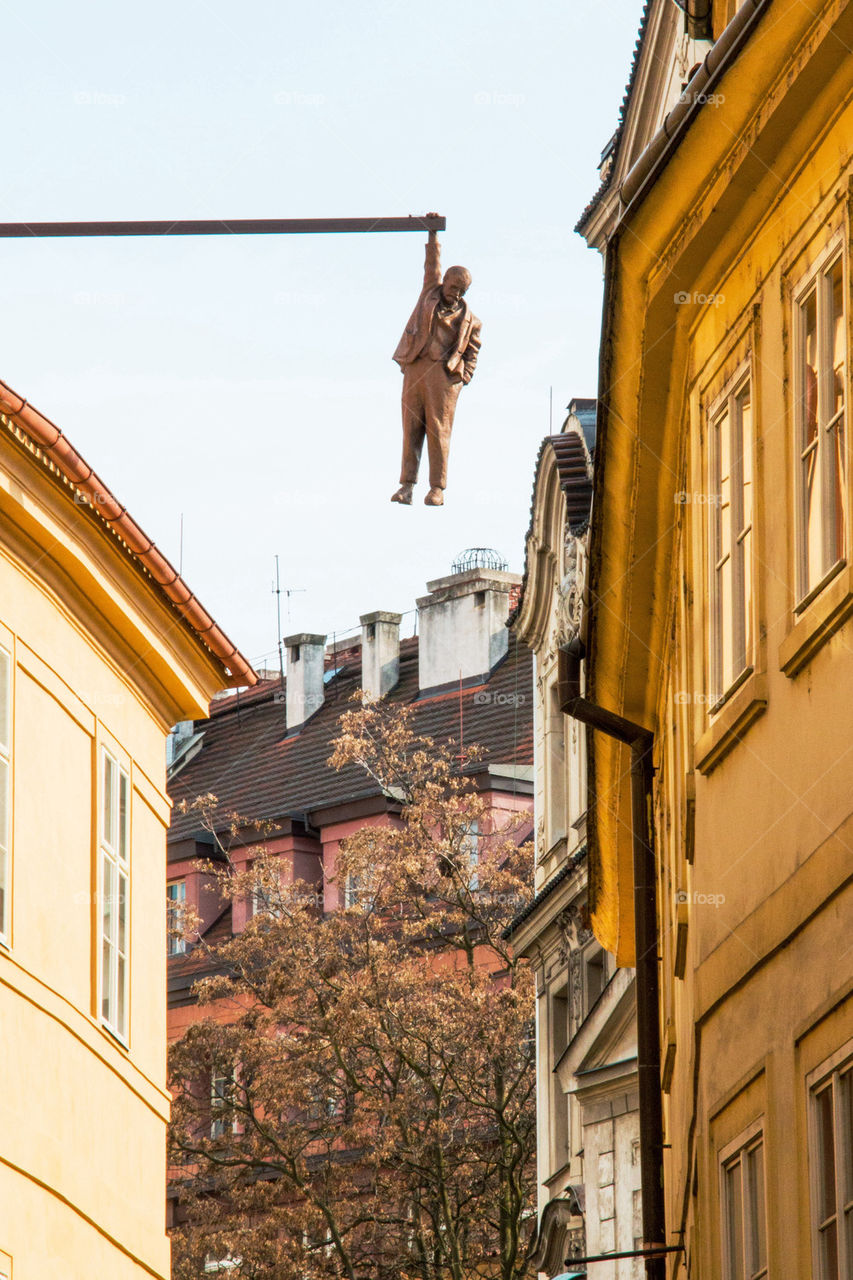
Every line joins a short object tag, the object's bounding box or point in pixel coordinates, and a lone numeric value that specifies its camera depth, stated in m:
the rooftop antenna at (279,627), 112.15
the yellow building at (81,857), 26.65
